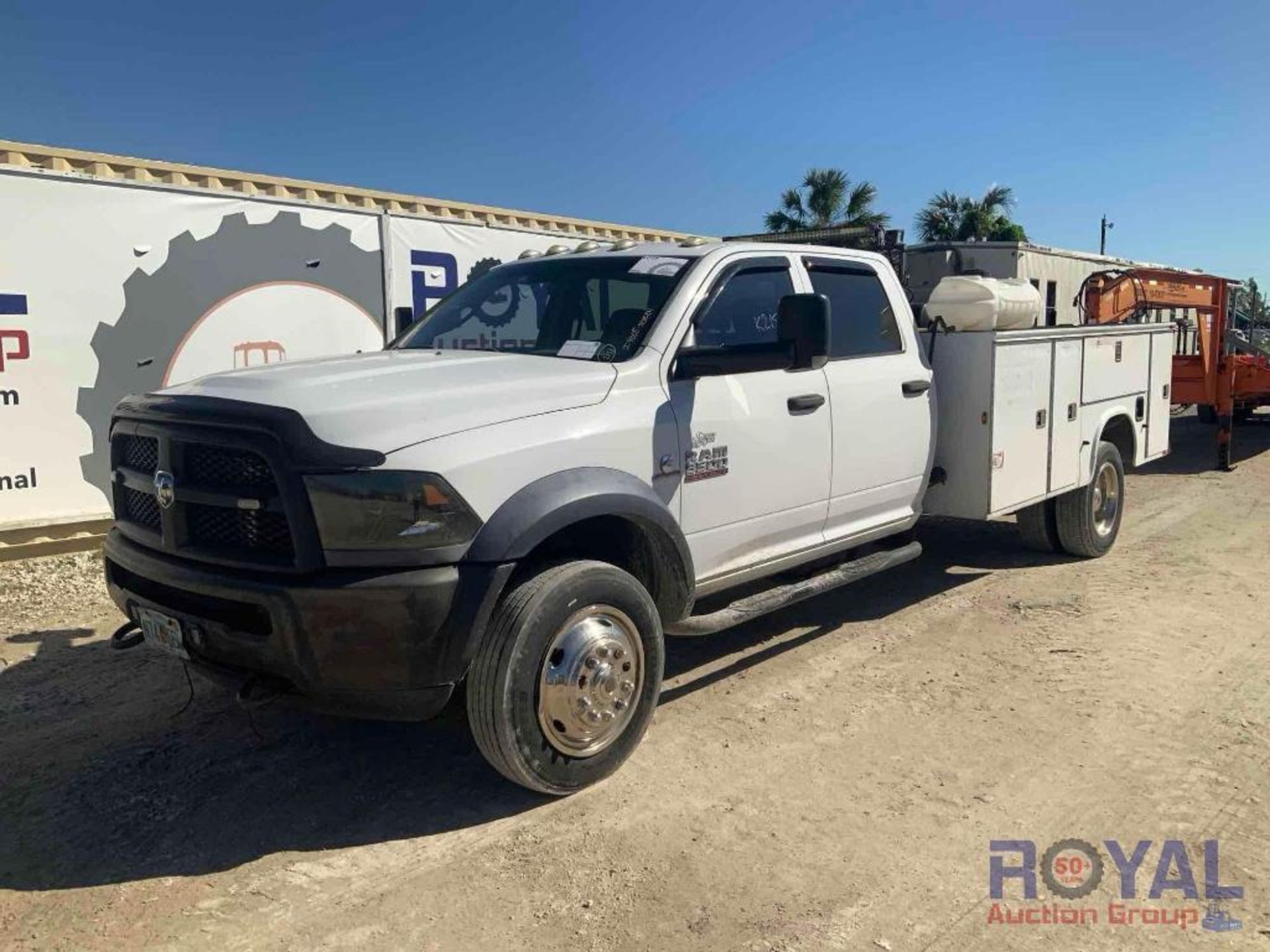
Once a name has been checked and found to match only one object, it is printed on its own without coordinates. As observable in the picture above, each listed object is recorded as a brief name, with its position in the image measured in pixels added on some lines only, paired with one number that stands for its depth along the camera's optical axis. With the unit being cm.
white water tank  591
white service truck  308
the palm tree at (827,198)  3731
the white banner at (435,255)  974
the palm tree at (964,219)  4094
